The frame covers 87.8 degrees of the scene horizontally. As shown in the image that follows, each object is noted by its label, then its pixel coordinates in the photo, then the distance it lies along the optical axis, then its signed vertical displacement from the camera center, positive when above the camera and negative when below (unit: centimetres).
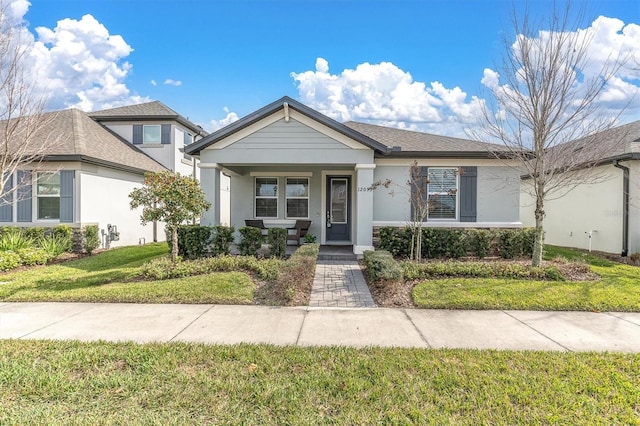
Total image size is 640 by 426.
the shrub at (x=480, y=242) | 1011 -86
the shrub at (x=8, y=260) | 881 -138
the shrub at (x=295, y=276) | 635 -133
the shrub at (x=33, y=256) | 947 -136
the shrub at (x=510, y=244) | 1013 -91
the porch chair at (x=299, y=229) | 1208 -65
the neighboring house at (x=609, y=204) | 1074 +39
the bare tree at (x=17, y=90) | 862 +324
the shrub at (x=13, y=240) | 990 -96
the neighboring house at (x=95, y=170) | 1177 +148
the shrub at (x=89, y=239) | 1173 -103
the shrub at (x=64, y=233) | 1130 -81
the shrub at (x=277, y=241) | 993 -88
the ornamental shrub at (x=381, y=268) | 668 -115
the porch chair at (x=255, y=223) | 1252 -43
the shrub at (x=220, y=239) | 974 -82
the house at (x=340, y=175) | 1041 +137
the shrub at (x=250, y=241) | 990 -88
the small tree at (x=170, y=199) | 780 +27
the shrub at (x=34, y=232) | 1119 -77
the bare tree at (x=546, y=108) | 770 +254
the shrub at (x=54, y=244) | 1035 -113
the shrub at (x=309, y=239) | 1216 -99
